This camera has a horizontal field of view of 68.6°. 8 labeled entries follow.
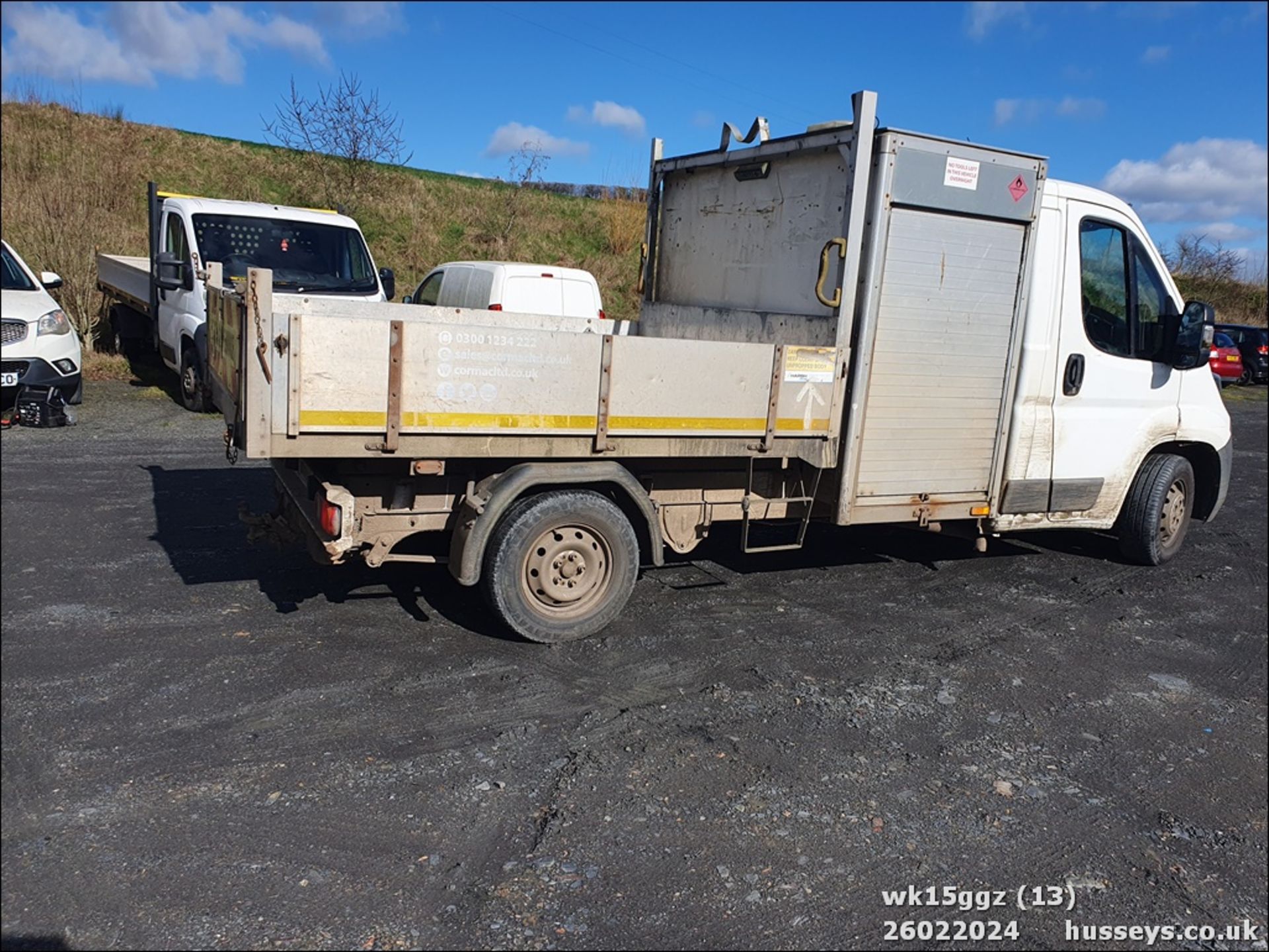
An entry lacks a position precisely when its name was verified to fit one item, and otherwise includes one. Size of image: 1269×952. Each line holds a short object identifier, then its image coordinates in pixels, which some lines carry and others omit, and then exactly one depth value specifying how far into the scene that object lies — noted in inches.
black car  1024.2
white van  437.1
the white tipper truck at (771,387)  167.6
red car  933.2
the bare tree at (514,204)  994.1
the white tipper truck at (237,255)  413.7
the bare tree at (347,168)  799.7
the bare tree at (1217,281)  1205.7
